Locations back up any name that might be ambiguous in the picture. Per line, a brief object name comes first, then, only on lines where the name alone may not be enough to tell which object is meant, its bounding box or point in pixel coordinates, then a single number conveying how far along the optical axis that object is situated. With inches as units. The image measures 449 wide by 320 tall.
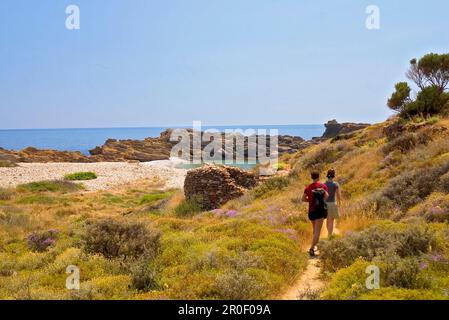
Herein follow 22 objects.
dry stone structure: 790.5
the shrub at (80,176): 1761.4
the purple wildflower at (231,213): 611.0
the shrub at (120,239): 383.9
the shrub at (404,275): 244.2
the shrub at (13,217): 707.2
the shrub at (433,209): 378.6
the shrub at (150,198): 1205.9
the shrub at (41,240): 468.4
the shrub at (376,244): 302.8
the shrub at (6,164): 1946.9
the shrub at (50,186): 1402.6
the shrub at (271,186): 783.7
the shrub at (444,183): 448.3
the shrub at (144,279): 287.1
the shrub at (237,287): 243.1
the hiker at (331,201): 422.9
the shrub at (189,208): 764.6
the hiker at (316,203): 393.4
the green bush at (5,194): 1207.6
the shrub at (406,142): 696.4
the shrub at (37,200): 1132.5
